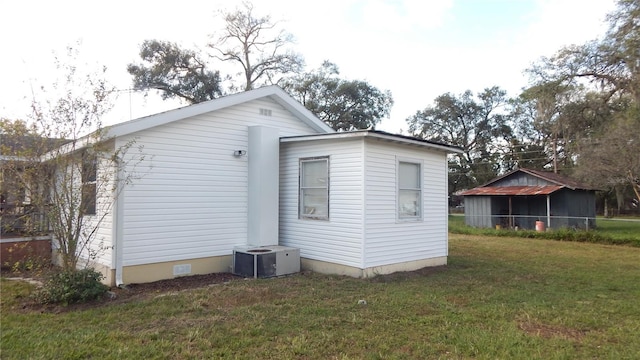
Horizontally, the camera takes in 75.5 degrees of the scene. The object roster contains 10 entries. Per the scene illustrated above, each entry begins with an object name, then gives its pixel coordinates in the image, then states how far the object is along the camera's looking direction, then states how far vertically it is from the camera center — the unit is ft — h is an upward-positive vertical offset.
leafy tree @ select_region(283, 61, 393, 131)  103.71 +26.01
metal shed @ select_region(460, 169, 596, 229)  64.34 -0.03
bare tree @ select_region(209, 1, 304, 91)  88.89 +34.59
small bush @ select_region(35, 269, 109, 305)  17.67 -3.88
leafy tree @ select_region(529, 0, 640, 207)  51.24 +16.06
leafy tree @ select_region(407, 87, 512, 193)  133.69 +23.65
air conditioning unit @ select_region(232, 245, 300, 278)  24.18 -3.65
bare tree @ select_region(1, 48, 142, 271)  18.51 +1.66
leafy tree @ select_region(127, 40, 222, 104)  89.40 +27.79
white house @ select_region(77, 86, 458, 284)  22.49 +0.24
